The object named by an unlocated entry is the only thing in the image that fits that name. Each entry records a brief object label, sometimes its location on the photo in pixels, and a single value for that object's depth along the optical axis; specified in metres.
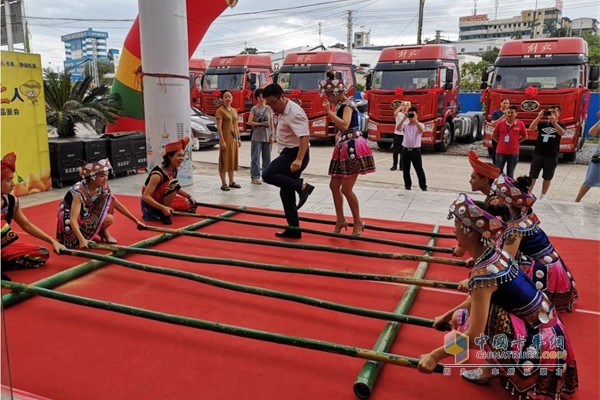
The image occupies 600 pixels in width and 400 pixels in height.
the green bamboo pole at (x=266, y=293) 2.69
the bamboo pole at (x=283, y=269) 3.25
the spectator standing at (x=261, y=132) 7.55
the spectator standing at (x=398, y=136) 8.61
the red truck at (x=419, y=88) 12.93
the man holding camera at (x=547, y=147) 6.84
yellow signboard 6.58
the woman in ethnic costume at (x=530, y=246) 2.79
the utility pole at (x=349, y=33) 38.52
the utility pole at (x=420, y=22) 22.12
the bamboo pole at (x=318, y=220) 4.76
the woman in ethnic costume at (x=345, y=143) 4.44
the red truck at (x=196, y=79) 18.14
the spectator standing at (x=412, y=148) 7.61
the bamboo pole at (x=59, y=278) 3.18
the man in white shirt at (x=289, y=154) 4.64
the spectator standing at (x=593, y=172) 6.56
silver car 14.05
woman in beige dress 7.31
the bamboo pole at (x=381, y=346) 2.23
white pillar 7.12
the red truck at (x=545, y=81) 11.24
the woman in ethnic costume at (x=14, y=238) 3.35
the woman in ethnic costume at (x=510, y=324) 1.98
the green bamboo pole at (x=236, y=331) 2.25
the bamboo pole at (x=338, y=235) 4.25
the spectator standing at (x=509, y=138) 7.02
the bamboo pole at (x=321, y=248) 3.81
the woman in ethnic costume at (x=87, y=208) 4.11
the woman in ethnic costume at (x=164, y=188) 5.18
